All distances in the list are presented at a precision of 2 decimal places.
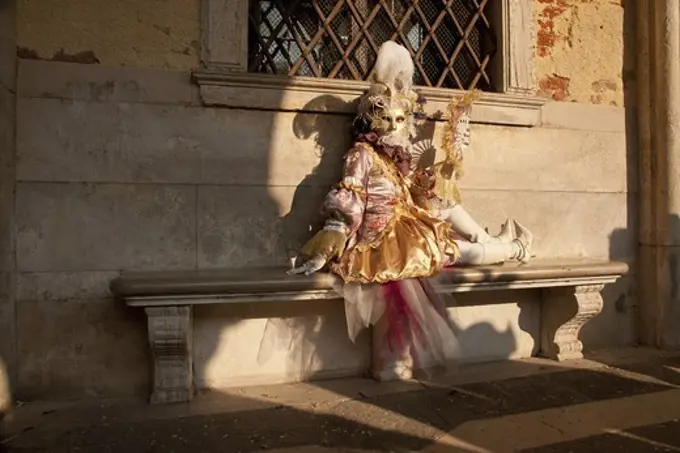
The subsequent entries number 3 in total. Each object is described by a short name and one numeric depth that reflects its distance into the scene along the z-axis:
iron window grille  3.51
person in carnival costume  2.96
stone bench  2.68
